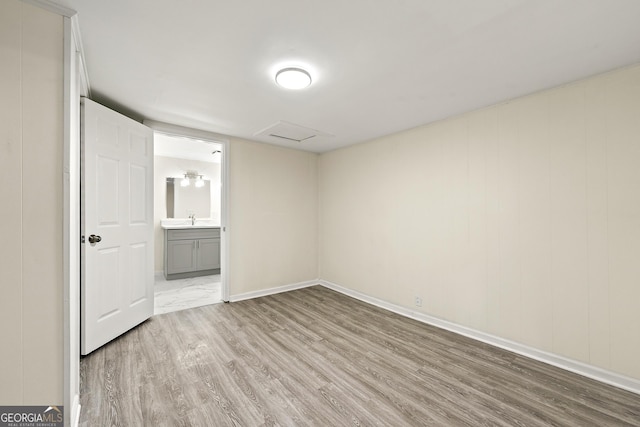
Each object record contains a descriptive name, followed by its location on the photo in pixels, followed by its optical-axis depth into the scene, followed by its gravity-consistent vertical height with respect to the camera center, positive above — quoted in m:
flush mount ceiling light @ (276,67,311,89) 2.01 +1.05
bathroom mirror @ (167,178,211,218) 5.54 +0.26
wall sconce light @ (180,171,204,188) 5.68 +0.72
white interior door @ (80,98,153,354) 2.36 -0.13
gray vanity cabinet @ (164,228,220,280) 4.90 -0.79
